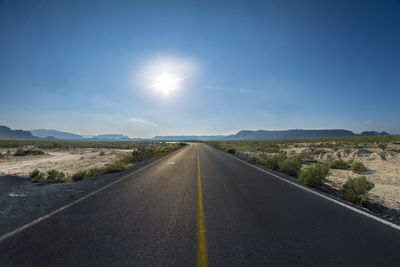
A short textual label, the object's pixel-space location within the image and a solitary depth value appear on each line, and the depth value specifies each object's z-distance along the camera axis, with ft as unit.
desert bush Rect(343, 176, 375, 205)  16.08
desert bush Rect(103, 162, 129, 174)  32.32
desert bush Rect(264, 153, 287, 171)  34.93
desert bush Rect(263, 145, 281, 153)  80.48
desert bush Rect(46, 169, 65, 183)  25.88
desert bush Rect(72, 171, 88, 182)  26.63
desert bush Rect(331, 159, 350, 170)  37.68
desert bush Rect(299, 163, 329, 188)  21.49
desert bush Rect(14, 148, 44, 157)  68.23
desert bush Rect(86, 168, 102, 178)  29.37
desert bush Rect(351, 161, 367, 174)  32.09
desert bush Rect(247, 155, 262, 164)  42.76
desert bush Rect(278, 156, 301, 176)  29.60
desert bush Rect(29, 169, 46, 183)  25.43
